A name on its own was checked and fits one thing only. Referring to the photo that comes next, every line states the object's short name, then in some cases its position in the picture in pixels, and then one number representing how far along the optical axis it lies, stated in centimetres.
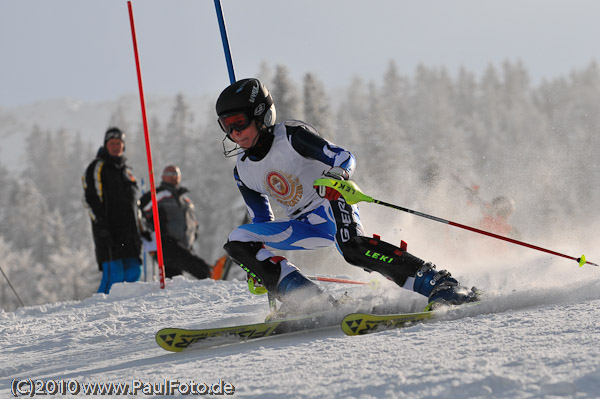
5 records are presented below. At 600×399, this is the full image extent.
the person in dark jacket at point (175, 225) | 1728
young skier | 732
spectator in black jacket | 1459
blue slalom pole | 1125
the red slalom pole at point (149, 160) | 1312
